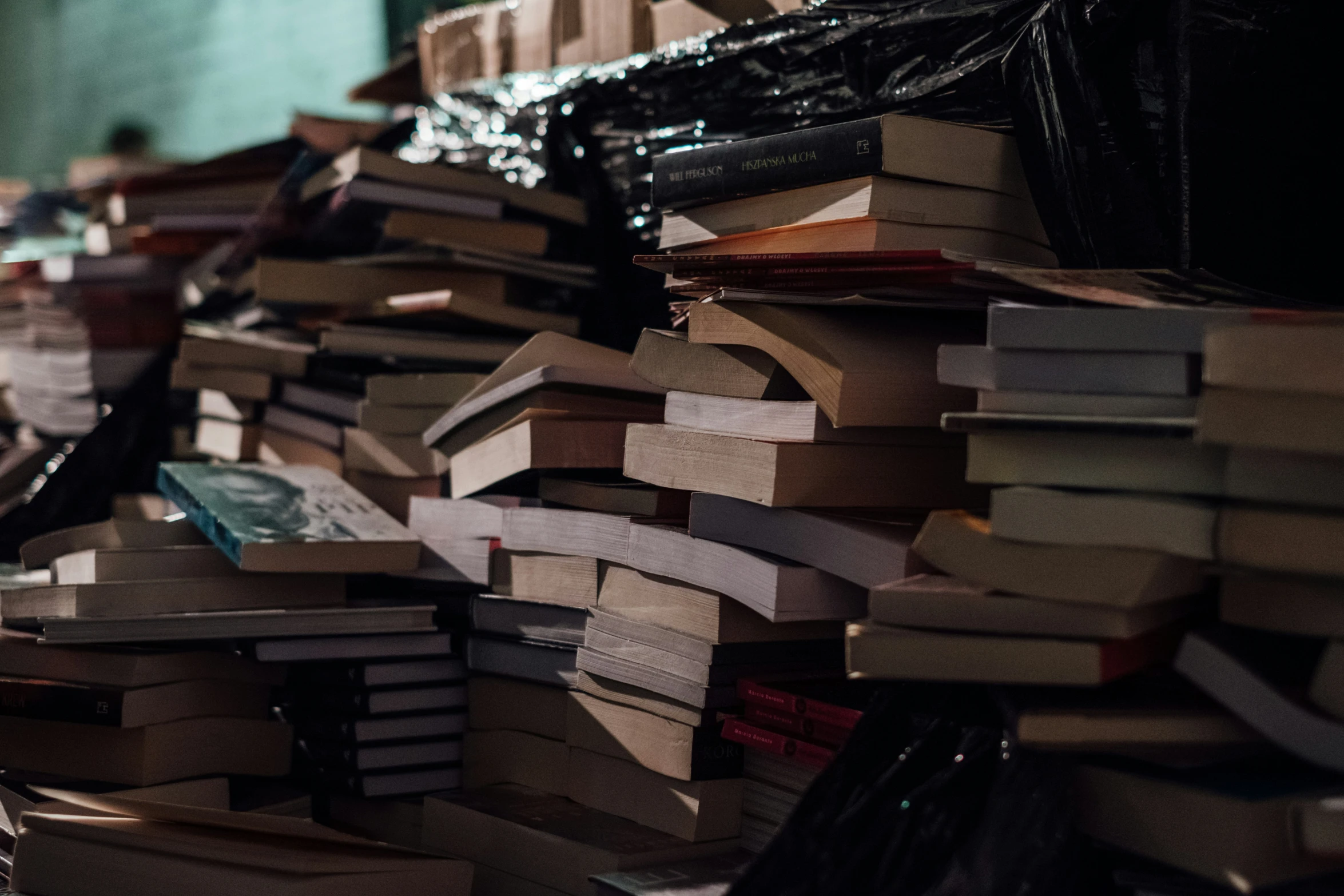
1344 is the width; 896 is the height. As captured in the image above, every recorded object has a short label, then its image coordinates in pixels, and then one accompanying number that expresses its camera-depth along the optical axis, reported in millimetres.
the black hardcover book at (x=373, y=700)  1474
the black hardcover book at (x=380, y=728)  1472
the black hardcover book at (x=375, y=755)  1472
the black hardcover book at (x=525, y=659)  1426
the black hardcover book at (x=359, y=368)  1966
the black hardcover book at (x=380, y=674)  1476
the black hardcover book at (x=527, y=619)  1422
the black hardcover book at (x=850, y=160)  1216
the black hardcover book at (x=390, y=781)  1471
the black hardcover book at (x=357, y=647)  1454
